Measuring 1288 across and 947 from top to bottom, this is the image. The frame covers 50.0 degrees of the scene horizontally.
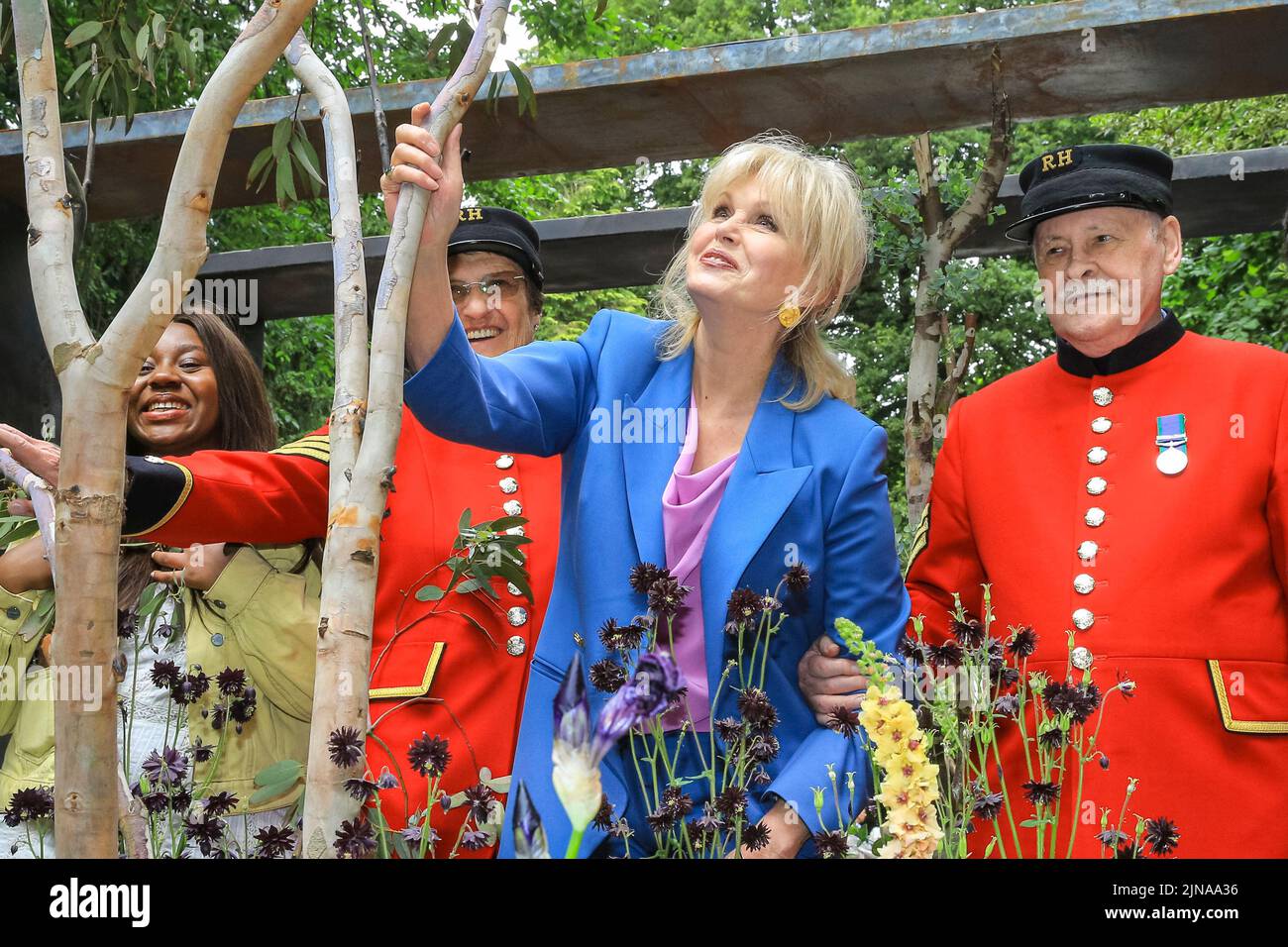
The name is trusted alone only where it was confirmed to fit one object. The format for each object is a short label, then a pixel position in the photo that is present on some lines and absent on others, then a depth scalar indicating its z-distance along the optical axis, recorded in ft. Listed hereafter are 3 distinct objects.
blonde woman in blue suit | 7.16
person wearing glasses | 8.13
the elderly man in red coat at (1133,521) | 8.59
